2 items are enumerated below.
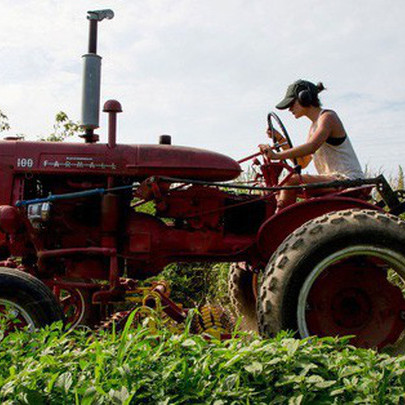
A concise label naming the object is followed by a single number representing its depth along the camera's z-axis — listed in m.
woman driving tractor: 4.32
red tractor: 3.82
